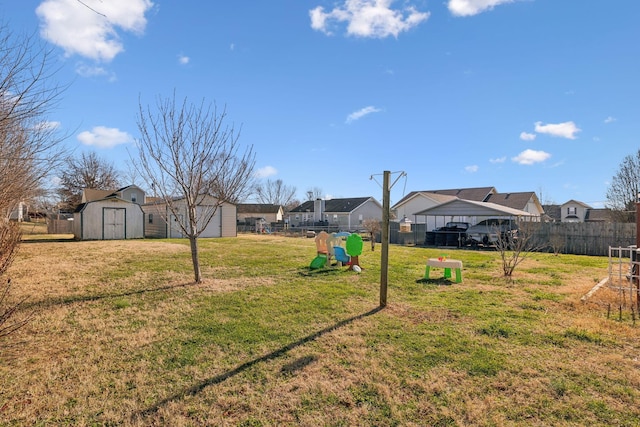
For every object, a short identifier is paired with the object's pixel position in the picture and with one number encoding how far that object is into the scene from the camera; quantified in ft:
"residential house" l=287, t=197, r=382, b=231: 145.83
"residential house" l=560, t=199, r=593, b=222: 171.57
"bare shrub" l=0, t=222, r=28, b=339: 16.90
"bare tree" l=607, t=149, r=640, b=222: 74.02
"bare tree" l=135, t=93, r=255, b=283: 26.68
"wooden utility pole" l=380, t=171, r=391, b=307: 20.04
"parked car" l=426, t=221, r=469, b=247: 68.74
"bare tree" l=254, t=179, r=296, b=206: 249.75
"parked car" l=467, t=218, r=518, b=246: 63.93
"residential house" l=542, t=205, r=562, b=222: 171.83
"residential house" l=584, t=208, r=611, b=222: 163.02
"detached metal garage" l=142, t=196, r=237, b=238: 82.48
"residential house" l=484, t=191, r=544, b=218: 110.63
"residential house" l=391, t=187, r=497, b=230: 120.49
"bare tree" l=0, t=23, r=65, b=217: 12.41
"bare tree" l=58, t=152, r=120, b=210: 133.69
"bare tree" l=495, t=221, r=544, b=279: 30.71
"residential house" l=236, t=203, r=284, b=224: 186.29
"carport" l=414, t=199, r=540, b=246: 70.54
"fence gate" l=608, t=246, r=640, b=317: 20.01
